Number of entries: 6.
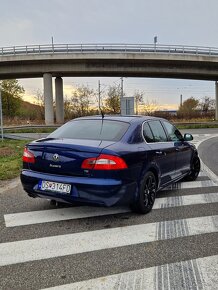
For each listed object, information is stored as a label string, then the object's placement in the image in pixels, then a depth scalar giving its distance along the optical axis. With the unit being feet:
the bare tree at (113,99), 180.34
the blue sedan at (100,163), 13.79
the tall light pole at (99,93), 184.03
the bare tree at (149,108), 200.01
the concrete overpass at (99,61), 109.91
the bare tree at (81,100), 191.72
